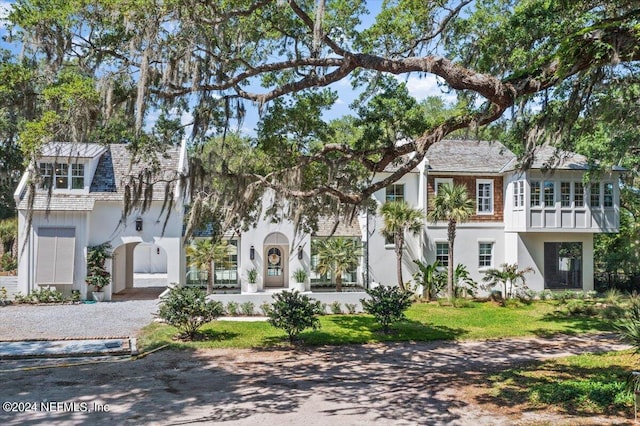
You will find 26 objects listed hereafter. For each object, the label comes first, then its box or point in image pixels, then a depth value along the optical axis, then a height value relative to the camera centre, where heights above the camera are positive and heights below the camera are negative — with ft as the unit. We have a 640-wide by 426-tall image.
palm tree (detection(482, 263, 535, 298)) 67.67 -3.45
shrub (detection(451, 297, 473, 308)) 63.31 -6.71
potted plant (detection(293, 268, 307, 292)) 67.05 -4.17
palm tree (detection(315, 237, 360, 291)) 67.56 -1.14
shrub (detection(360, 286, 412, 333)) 46.85 -5.27
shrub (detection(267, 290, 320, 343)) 42.88 -5.75
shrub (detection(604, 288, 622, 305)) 65.79 -5.86
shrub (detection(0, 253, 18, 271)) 85.30 -3.41
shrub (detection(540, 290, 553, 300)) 70.85 -6.09
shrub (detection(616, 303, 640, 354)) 28.32 -4.54
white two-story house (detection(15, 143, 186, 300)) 61.77 +2.39
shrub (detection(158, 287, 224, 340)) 42.98 -5.51
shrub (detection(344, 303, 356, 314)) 57.93 -6.79
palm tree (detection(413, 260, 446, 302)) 68.03 -3.97
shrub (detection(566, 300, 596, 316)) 59.41 -6.82
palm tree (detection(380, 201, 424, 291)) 66.44 +3.76
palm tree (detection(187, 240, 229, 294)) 63.98 -1.16
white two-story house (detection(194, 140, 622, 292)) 69.72 +3.29
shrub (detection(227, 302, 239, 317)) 55.47 -6.87
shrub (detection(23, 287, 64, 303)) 60.59 -6.43
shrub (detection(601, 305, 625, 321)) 54.97 -6.69
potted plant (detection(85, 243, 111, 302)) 62.59 -3.32
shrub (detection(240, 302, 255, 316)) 55.59 -6.76
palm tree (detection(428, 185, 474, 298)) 64.49 +5.38
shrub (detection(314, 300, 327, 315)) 56.57 -6.72
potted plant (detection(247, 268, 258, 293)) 67.05 -4.55
